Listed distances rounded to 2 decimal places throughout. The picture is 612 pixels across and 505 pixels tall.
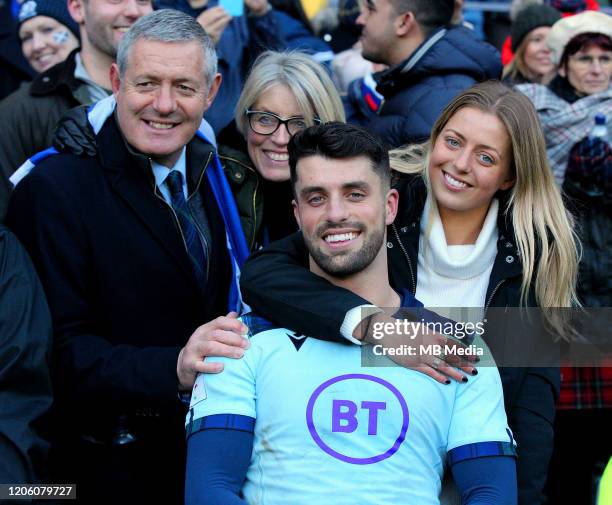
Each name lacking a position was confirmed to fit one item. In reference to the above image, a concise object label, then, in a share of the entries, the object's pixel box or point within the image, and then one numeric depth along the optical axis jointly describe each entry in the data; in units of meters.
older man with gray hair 3.68
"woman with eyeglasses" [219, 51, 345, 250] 4.32
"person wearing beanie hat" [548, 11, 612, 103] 5.00
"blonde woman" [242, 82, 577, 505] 3.67
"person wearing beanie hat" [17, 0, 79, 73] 5.93
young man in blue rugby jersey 3.17
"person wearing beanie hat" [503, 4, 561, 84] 6.19
